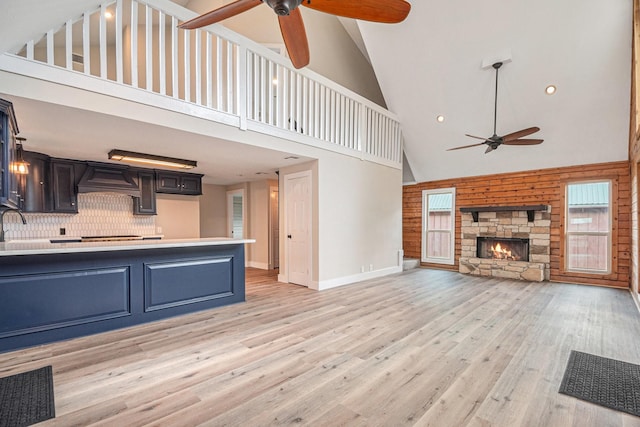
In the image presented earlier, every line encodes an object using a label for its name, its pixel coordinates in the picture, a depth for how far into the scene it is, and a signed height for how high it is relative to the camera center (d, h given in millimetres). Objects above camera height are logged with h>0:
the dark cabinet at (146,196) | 6074 +279
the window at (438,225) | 7977 -432
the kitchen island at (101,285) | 2893 -851
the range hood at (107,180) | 5352 +543
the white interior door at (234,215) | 8617 -156
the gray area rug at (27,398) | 1864 -1291
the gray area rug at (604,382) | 2068 -1314
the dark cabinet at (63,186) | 5148 +407
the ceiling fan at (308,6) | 2288 +1626
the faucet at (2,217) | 4623 -116
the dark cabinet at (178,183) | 6316 +584
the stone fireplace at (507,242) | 6527 -756
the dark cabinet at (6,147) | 2753 +620
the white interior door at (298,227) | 5574 -331
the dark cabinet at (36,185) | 4761 +405
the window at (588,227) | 6016 -370
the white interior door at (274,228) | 7665 -474
